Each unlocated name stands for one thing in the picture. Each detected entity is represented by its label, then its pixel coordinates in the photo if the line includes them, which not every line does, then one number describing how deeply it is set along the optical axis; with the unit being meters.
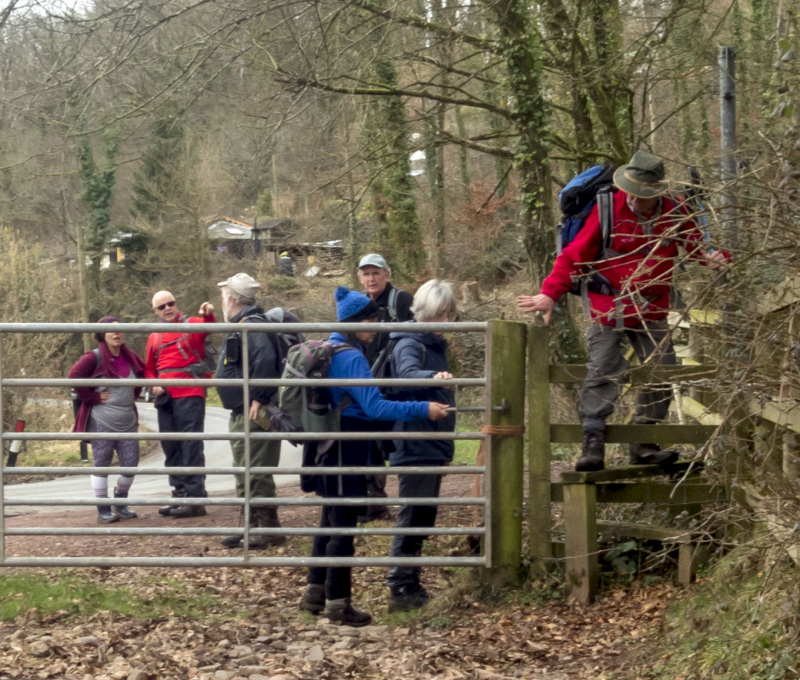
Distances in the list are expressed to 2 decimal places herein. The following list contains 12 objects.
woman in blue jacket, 5.62
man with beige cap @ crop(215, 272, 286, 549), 7.31
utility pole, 5.69
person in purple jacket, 8.20
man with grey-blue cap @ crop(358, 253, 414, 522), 7.37
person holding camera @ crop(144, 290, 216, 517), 8.34
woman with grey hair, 5.88
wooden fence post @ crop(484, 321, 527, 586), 5.82
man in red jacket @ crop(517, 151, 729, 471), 5.35
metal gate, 5.68
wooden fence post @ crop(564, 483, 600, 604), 5.59
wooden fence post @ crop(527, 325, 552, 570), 5.77
